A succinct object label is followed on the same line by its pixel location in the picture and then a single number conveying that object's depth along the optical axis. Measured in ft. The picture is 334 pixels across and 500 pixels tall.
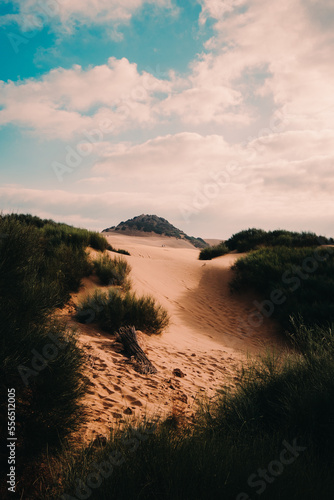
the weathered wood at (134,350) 16.17
